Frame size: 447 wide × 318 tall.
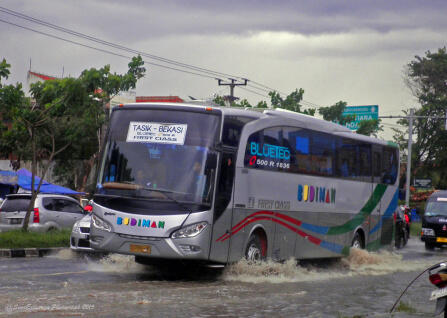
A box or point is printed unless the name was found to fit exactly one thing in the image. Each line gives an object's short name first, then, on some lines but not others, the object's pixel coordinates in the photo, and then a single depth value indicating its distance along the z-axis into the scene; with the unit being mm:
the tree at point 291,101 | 46750
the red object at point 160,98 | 63569
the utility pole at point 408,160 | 43406
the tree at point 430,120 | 59094
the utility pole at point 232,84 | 40812
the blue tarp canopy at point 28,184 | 36938
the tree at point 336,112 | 46550
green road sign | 41291
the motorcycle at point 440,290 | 7551
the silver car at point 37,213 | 22938
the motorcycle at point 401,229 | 29016
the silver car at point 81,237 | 17922
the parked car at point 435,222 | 27688
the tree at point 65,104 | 21672
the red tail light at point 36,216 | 22922
